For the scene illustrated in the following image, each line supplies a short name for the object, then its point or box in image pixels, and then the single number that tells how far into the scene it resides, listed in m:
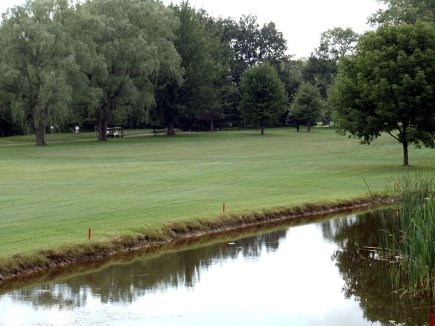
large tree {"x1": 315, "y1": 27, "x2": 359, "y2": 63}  144.62
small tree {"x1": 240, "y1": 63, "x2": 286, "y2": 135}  106.56
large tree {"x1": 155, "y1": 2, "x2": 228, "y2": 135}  104.25
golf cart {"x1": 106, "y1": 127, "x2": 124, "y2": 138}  107.28
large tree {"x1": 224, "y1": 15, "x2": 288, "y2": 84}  149.00
